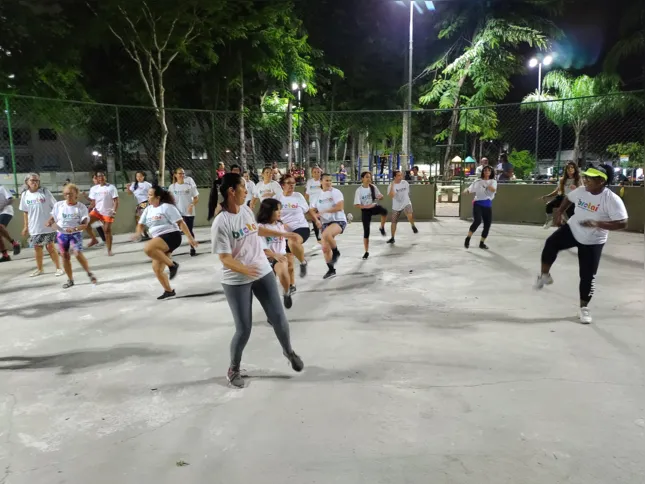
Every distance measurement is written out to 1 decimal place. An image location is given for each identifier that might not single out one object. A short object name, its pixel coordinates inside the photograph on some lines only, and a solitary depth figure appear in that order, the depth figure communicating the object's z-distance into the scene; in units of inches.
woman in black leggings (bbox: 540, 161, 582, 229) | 390.3
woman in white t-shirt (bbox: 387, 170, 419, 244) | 427.8
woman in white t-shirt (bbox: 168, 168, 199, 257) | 399.2
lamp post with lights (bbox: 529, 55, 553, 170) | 551.8
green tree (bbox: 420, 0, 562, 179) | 844.6
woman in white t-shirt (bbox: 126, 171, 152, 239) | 454.9
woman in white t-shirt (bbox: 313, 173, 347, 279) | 308.7
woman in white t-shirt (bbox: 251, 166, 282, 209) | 344.8
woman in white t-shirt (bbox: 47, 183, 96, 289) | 287.6
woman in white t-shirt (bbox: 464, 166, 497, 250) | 381.4
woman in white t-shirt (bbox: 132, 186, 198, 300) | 263.4
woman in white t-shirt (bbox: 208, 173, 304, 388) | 148.8
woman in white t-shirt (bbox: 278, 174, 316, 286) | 284.5
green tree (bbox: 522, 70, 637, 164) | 536.4
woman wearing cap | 208.7
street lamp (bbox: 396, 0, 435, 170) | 679.7
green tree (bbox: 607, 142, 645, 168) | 558.3
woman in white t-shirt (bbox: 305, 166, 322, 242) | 369.7
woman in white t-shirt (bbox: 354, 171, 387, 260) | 377.4
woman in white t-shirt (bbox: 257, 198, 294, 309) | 207.6
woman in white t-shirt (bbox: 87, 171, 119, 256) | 394.0
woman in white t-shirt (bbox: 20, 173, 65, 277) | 310.5
